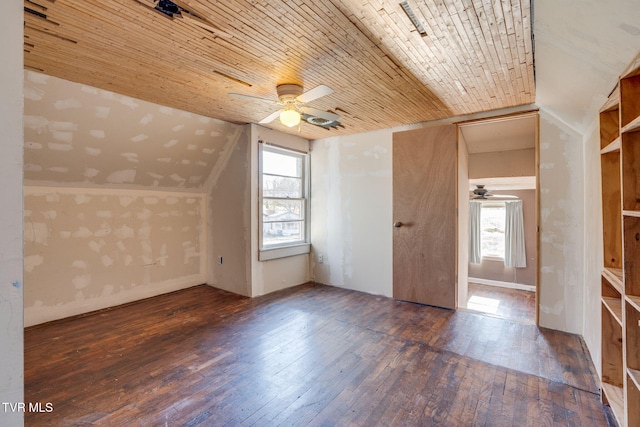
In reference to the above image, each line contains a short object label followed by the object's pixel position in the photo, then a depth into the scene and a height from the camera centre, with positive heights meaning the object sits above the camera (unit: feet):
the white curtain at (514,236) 23.62 -1.70
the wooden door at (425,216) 12.32 -0.01
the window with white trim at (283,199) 14.79 +0.90
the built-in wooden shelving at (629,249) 4.92 -0.57
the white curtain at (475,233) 26.02 -1.54
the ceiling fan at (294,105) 8.74 +3.39
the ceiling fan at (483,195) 21.21 +1.64
